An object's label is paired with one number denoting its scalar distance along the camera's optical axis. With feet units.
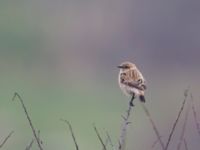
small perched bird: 53.26
